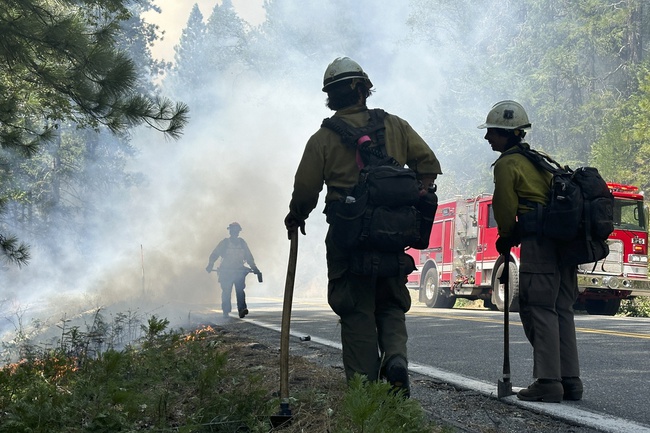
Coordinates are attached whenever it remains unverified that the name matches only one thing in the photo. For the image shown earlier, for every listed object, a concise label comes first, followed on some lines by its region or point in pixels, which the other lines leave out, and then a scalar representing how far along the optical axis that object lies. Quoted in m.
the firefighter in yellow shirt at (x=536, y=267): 5.22
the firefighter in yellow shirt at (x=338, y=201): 4.49
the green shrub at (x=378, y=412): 3.01
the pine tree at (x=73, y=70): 8.25
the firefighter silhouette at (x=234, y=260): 15.27
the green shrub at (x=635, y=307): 18.98
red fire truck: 16.47
